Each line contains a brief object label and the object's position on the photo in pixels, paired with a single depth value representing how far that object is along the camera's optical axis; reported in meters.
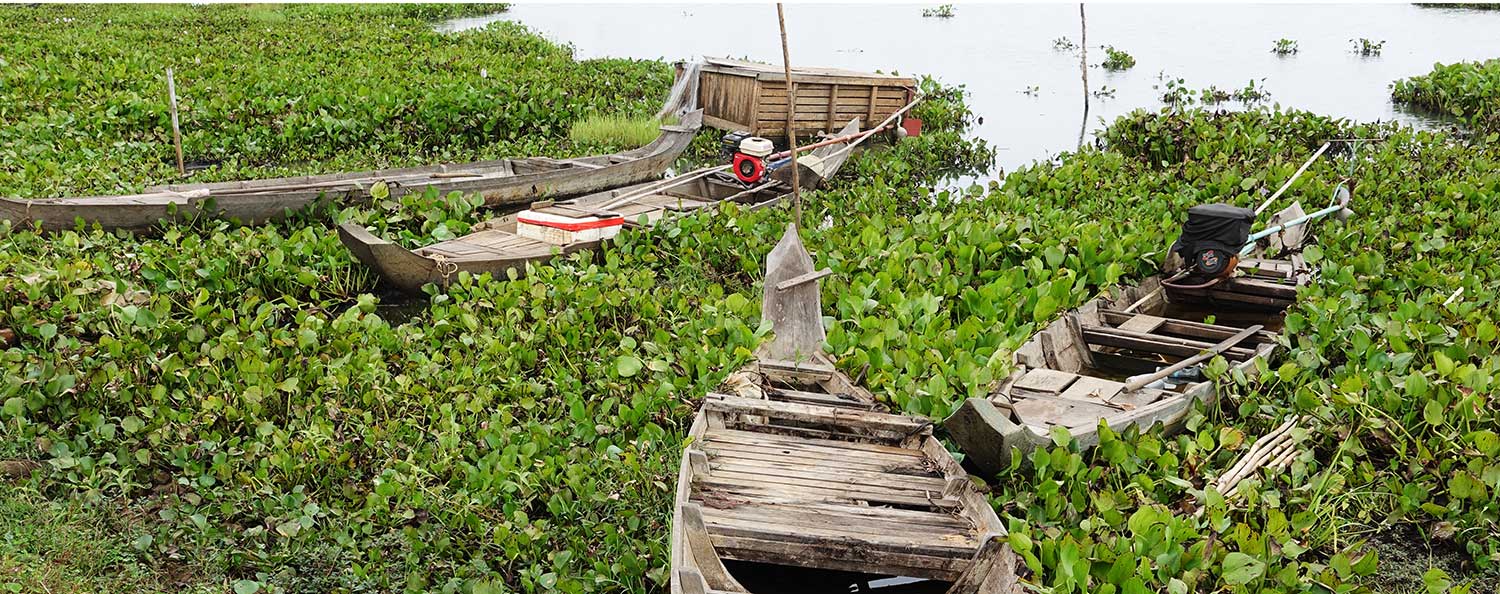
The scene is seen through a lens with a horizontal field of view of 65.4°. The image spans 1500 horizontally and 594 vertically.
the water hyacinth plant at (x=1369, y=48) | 24.78
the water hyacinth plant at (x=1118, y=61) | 22.98
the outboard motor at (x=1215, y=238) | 7.85
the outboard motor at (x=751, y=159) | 10.73
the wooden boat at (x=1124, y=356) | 5.31
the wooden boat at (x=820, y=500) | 4.35
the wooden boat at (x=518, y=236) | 8.02
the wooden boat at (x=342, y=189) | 7.89
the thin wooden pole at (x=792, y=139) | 8.50
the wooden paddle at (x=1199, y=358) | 6.09
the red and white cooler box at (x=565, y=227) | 8.69
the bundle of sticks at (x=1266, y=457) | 5.49
